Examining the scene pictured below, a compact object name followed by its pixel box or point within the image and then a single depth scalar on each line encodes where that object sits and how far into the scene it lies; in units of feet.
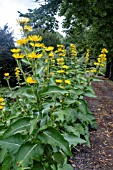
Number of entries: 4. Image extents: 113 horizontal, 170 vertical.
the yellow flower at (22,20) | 5.03
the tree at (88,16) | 22.51
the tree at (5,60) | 27.63
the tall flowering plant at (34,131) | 4.69
